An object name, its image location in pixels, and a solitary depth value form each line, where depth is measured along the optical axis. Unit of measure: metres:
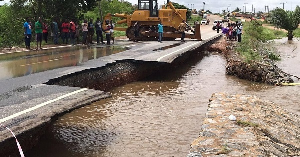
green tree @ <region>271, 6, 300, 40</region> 43.62
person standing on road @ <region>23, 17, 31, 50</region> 18.34
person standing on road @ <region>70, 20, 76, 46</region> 21.84
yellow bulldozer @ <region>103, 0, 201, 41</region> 27.58
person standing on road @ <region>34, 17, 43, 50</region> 18.91
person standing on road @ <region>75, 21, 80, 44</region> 22.67
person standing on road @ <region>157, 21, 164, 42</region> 25.07
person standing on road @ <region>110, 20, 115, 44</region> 23.66
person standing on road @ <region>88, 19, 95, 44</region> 22.67
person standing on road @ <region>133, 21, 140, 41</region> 27.38
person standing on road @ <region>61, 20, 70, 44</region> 21.67
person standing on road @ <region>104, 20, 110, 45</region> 23.19
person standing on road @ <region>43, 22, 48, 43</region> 21.24
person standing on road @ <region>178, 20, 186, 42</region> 27.00
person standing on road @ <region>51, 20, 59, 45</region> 21.19
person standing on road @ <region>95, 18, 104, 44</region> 23.16
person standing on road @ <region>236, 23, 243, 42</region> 31.18
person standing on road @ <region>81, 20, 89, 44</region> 21.75
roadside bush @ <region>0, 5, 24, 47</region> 26.48
